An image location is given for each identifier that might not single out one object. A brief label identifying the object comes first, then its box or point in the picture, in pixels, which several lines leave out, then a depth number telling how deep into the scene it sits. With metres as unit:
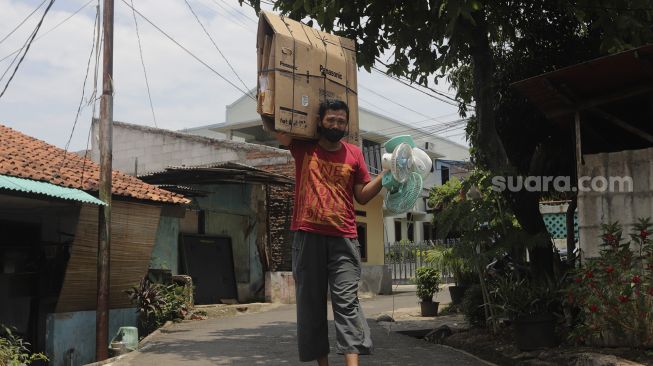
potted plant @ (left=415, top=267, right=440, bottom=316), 12.61
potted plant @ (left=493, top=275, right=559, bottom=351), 6.52
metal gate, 22.23
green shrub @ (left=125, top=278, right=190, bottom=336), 11.59
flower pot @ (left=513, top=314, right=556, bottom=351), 6.51
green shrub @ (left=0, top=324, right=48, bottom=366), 7.06
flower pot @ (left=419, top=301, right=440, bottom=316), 12.66
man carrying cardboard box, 3.76
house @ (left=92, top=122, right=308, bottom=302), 14.38
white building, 26.14
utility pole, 9.45
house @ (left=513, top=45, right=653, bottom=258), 5.96
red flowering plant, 5.35
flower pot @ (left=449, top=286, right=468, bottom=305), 12.79
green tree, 6.88
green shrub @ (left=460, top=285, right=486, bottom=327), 8.55
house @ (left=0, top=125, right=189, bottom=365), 10.94
